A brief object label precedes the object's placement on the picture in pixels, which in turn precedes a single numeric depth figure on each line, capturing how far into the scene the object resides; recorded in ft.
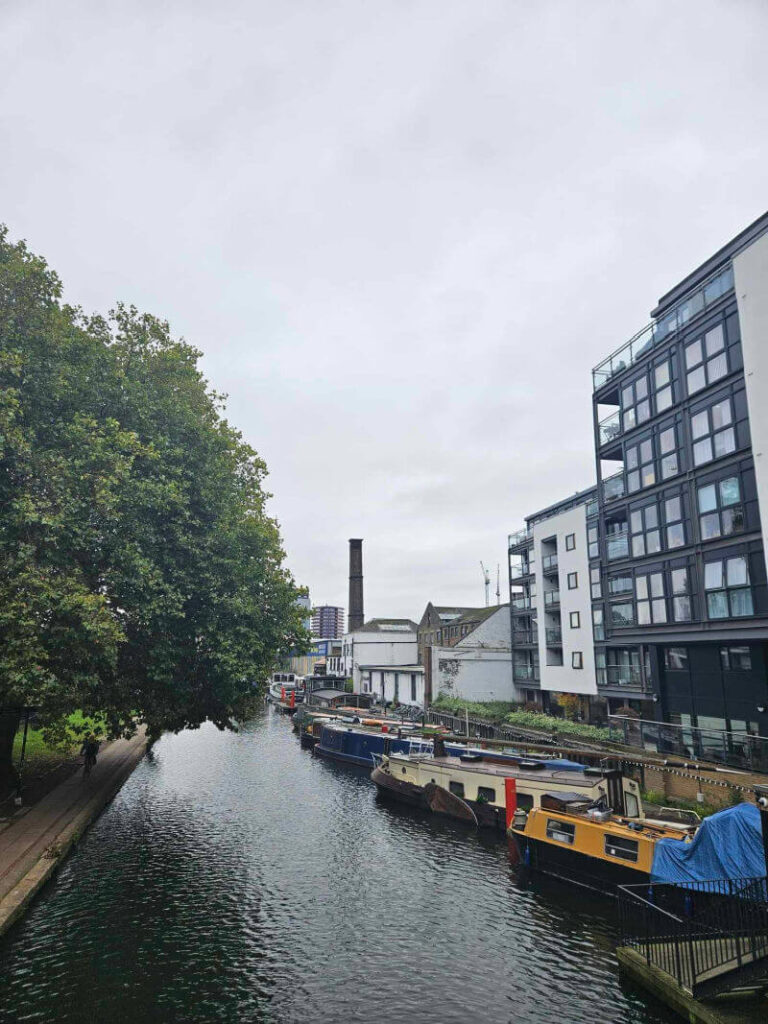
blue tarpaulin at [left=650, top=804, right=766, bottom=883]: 53.16
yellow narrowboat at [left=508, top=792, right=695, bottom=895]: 62.95
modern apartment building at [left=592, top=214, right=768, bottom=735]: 88.22
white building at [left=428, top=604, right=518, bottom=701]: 204.44
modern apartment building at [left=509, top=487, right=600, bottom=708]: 161.99
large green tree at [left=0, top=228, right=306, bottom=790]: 64.23
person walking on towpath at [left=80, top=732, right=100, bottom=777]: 105.40
